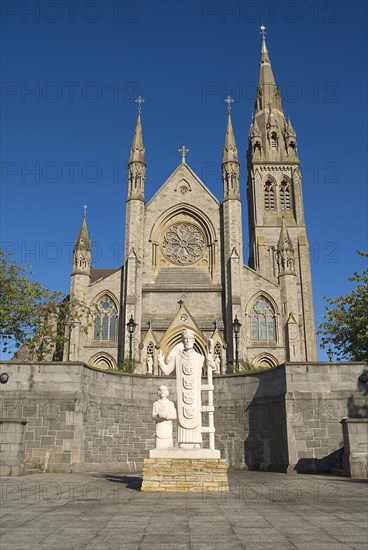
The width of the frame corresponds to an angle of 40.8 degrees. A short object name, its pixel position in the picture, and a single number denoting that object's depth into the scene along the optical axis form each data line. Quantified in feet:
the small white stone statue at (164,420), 34.73
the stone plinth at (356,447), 44.17
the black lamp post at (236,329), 83.56
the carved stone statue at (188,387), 35.01
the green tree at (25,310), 79.87
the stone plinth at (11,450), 44.86
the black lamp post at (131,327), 81.46
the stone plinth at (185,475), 32.50
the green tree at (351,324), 72.79
